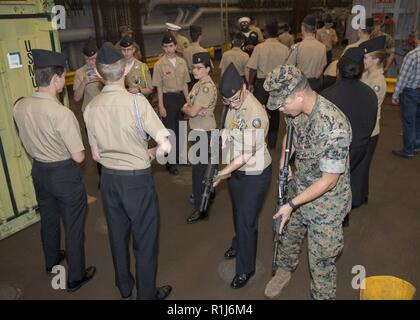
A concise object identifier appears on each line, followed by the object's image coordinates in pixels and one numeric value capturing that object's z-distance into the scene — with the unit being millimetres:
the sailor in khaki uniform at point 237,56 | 5262
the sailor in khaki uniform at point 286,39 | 7672
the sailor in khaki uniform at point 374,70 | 3258
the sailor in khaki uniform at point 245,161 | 2332
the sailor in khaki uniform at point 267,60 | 4996
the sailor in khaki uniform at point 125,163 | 2062
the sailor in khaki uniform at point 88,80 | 3701
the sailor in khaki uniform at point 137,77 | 4117
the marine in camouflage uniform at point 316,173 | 1879
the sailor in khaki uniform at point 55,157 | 2340
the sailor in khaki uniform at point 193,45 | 5211
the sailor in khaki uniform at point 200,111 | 3352
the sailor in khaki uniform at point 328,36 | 7754
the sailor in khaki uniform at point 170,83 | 4309
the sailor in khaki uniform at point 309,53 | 4871
